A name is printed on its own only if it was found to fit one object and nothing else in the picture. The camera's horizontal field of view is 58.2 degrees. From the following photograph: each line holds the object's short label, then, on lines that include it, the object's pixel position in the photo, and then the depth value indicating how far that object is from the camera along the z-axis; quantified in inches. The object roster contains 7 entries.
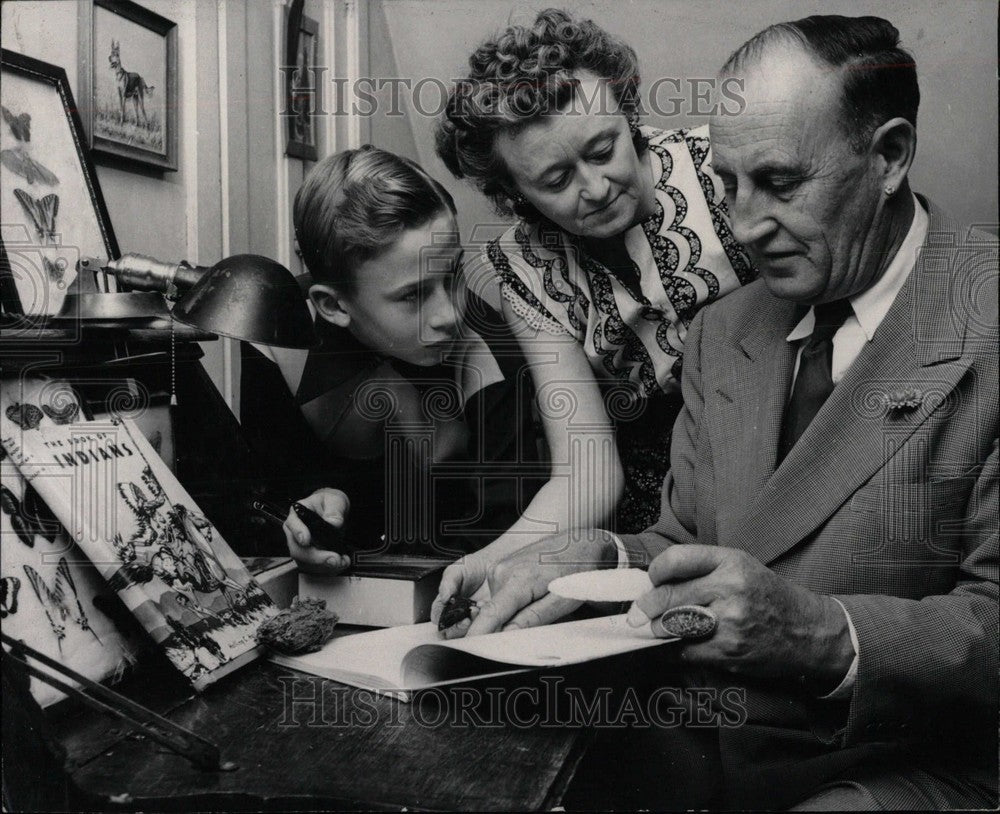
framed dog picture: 57.1
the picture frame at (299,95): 62.2
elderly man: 47.6
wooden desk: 38.4
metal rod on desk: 39.9
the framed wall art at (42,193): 51.4
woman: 62.9
